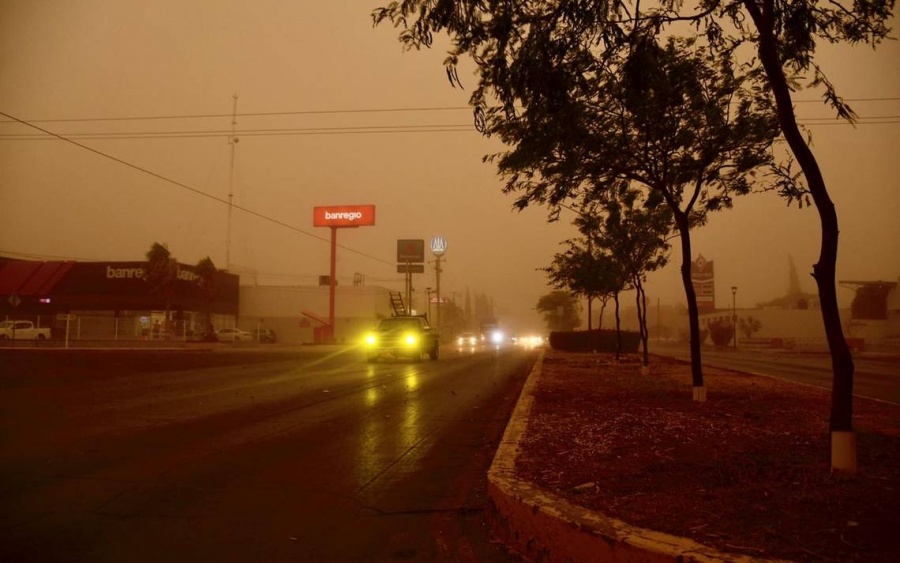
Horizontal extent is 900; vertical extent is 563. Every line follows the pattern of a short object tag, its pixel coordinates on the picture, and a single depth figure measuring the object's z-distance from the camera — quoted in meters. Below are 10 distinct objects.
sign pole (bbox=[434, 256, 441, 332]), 72.51
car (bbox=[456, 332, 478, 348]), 79.54
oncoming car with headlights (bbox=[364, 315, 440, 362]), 26.44
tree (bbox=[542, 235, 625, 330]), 21.47
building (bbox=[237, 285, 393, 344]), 70.38
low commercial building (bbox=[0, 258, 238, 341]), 51.28
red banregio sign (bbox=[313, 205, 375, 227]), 62.19
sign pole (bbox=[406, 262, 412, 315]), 59.61
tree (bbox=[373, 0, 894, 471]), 5.54
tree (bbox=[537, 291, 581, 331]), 53.36
